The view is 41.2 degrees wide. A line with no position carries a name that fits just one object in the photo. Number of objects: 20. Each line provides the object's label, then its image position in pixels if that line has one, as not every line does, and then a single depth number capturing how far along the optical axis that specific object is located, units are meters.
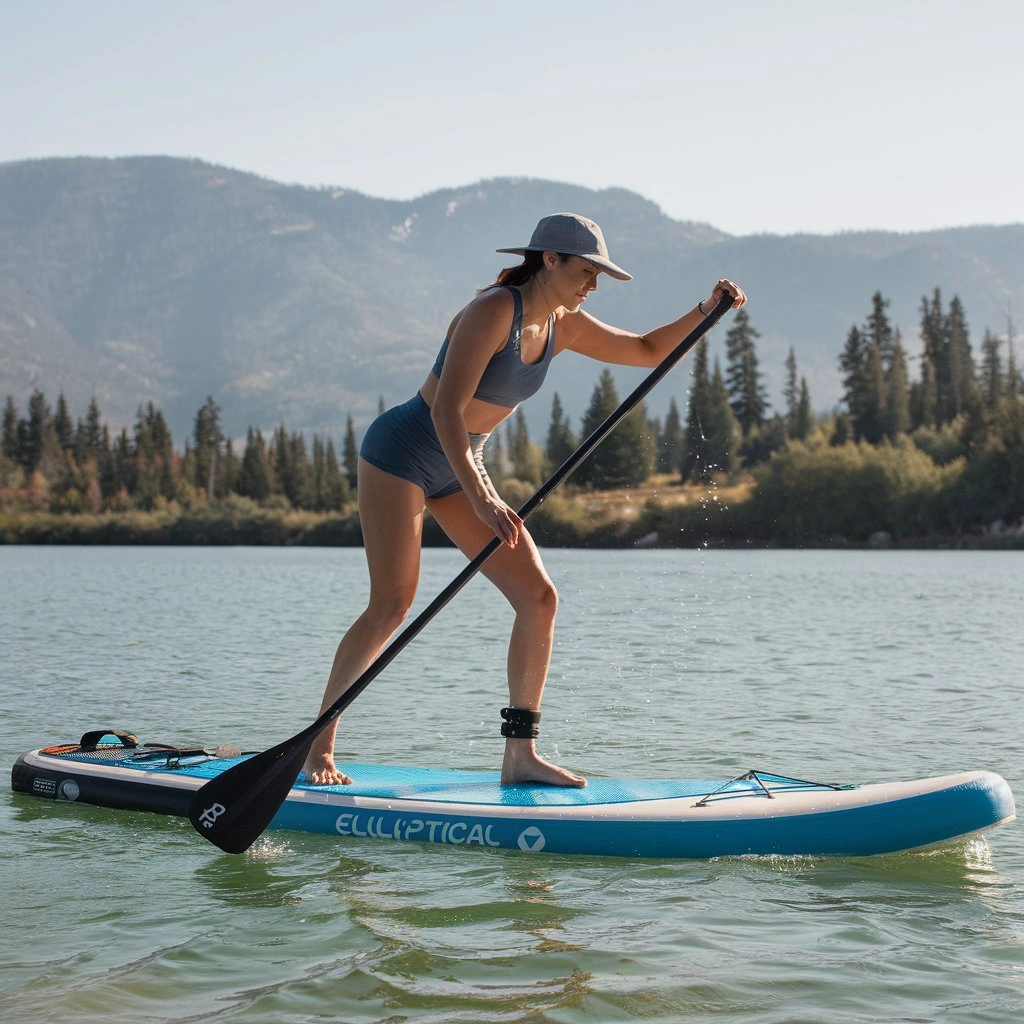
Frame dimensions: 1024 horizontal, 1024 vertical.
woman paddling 5.61
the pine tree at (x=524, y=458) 110.88
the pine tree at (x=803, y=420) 101.88
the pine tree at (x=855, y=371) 97.06
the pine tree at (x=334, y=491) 118.75
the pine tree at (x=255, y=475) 122.44
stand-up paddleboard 5.59
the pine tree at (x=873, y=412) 95.56
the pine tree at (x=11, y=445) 135.88
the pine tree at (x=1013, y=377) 96.31
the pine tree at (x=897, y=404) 94.81
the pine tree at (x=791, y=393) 103.38
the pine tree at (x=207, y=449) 129.62
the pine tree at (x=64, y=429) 136.88
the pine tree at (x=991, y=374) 97.38
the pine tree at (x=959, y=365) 98.12
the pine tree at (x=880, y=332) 102.44
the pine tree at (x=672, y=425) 126.89
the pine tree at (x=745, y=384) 106.00
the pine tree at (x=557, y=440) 90.94
